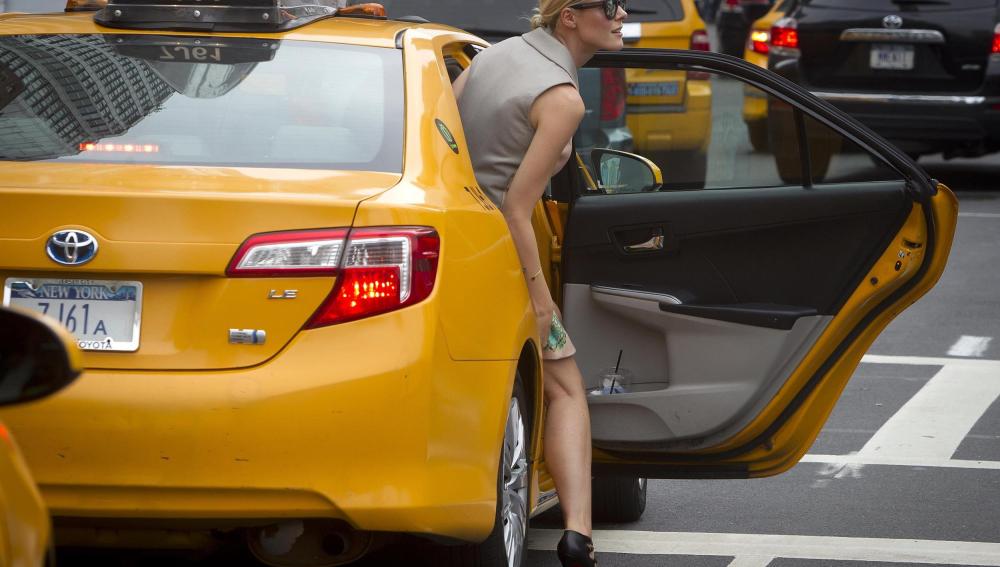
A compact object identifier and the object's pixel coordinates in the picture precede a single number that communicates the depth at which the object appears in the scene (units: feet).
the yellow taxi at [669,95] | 42.50
